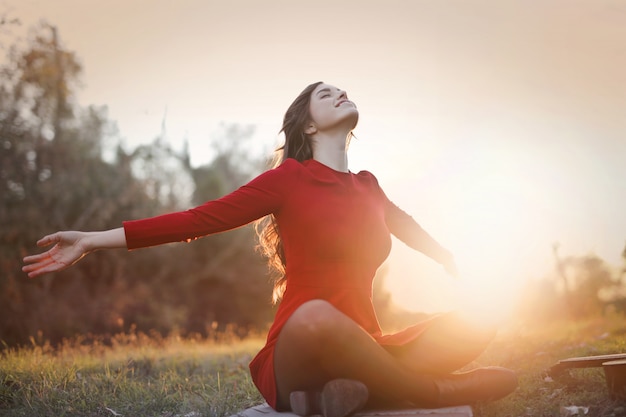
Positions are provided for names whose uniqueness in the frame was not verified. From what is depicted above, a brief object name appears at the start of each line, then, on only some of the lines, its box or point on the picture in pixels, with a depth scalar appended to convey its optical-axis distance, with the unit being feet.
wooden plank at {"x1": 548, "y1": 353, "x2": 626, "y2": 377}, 11.14
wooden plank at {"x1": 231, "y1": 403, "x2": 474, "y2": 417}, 9.70
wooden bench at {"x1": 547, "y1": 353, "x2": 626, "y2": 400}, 10.39
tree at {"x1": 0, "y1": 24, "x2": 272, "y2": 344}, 56.85
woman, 9.53
